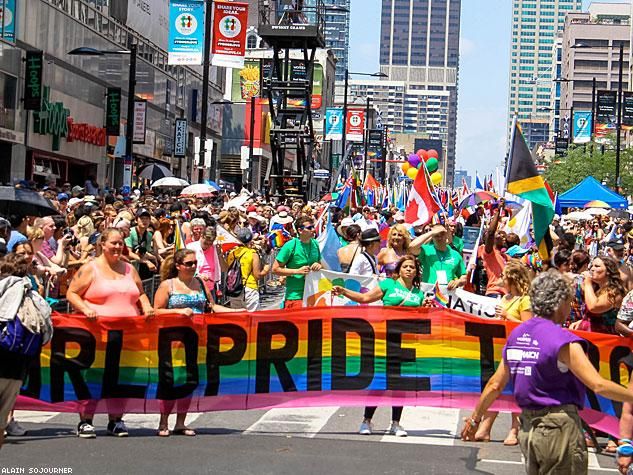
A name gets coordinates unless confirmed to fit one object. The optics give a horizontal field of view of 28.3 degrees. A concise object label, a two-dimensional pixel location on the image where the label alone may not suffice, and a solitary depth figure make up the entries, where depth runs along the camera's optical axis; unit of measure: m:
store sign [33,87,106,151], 39.66
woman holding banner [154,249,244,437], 9.87
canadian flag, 17.95
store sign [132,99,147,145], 48.94
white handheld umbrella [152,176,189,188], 32.84
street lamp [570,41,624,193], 55.12
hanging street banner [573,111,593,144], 66.12
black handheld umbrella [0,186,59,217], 13.84
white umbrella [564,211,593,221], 42.93
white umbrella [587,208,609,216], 43.43
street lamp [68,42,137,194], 34.47
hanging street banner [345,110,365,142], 69.69
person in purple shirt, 5.99
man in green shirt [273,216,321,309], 12.95
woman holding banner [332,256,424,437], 10.45
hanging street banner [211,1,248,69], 32.38
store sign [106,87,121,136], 47.12
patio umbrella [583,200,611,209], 40.59
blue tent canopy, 40.19
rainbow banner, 9.99
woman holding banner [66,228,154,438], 9.71
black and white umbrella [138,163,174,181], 38.50
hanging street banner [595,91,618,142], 61.69
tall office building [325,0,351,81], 36.50
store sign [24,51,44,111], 37.91
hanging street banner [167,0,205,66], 31.48
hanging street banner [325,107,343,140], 66.06
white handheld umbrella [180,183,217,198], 30.33
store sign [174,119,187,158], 57.75
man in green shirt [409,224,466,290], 12.88
